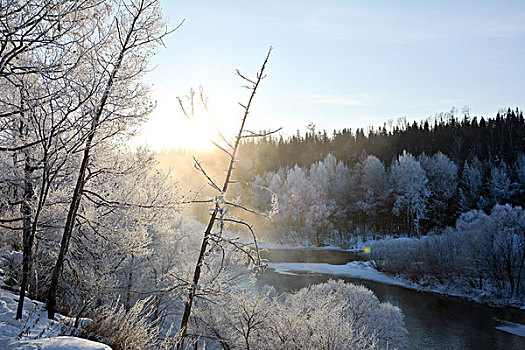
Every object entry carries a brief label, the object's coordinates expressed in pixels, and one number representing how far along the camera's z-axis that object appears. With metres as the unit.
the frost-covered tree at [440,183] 47.38
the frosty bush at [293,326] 11.95
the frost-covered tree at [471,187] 46.53
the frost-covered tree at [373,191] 50.58
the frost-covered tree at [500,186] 46.16
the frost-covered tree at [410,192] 46.75
